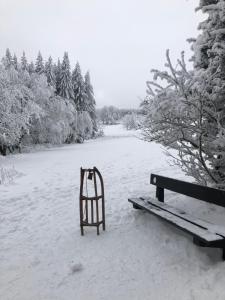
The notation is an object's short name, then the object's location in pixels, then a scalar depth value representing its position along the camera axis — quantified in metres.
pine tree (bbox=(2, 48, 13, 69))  15.38
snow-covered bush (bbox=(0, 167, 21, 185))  7.91
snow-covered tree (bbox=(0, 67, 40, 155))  13.44
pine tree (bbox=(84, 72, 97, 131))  36.99
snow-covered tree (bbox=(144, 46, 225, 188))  3.53
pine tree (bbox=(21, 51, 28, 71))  29.37
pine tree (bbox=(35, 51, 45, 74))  29.69
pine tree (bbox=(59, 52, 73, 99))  30.35
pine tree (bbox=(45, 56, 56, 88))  29.41
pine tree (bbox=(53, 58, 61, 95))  30.82
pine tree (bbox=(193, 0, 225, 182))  3.39
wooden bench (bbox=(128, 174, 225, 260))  2.72
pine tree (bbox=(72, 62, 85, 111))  33.49
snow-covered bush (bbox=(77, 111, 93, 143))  29.67
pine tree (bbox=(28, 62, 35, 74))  28.99
